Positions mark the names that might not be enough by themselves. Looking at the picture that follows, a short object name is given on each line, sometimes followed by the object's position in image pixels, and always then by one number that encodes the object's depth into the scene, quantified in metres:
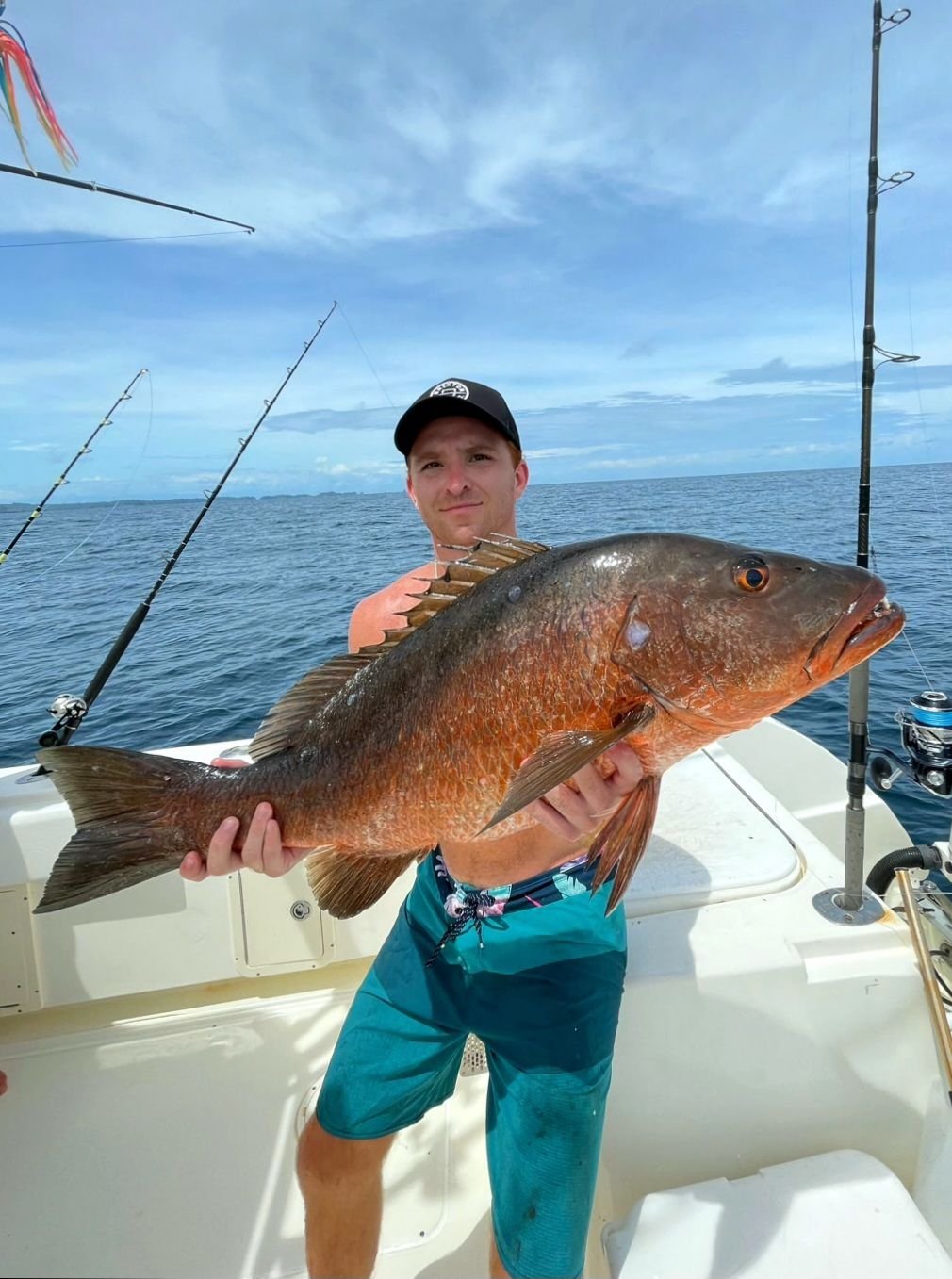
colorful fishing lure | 3.67
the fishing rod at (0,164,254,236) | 4.18
